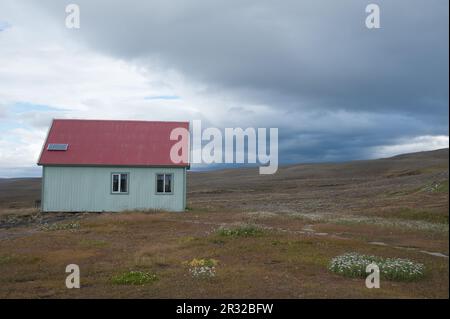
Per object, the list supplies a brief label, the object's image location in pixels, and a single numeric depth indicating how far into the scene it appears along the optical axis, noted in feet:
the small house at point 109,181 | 110.83
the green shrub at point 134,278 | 39.37
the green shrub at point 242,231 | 65.51
